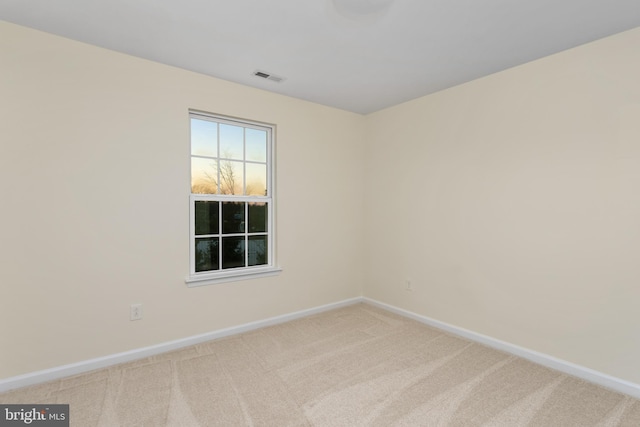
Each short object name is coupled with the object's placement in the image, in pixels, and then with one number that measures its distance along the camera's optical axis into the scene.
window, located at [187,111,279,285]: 3.01
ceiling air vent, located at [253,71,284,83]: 2.87
